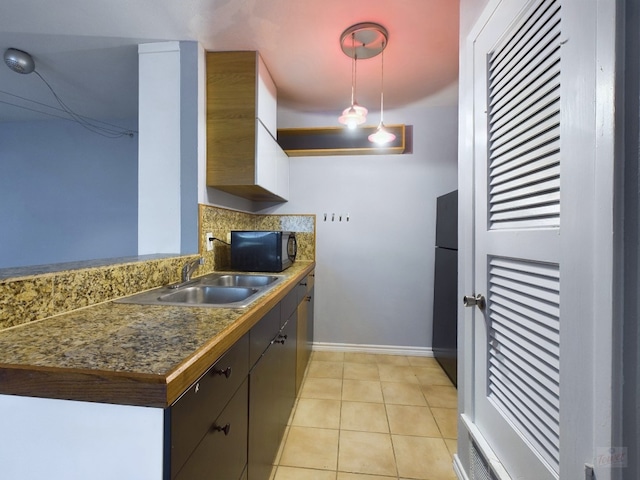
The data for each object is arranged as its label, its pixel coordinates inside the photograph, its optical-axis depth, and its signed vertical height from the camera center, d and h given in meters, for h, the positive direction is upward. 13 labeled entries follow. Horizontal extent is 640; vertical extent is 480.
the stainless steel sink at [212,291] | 1.14 -0.26
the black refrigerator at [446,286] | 2.15 -0.38
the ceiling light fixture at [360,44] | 1.59 +1.21
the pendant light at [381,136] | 1.94 +0.73
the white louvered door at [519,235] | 0.77 +0.02
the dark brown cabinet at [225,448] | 0.66 -0.58
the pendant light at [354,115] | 1.76 +0.80
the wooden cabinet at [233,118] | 1.83 +0.80
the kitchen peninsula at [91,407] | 0.55 -0.35
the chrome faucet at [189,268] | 1.52 -0.17
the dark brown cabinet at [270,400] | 1.08 -0.76
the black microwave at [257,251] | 1.99 -0.09
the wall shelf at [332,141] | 2.64 +0.97
